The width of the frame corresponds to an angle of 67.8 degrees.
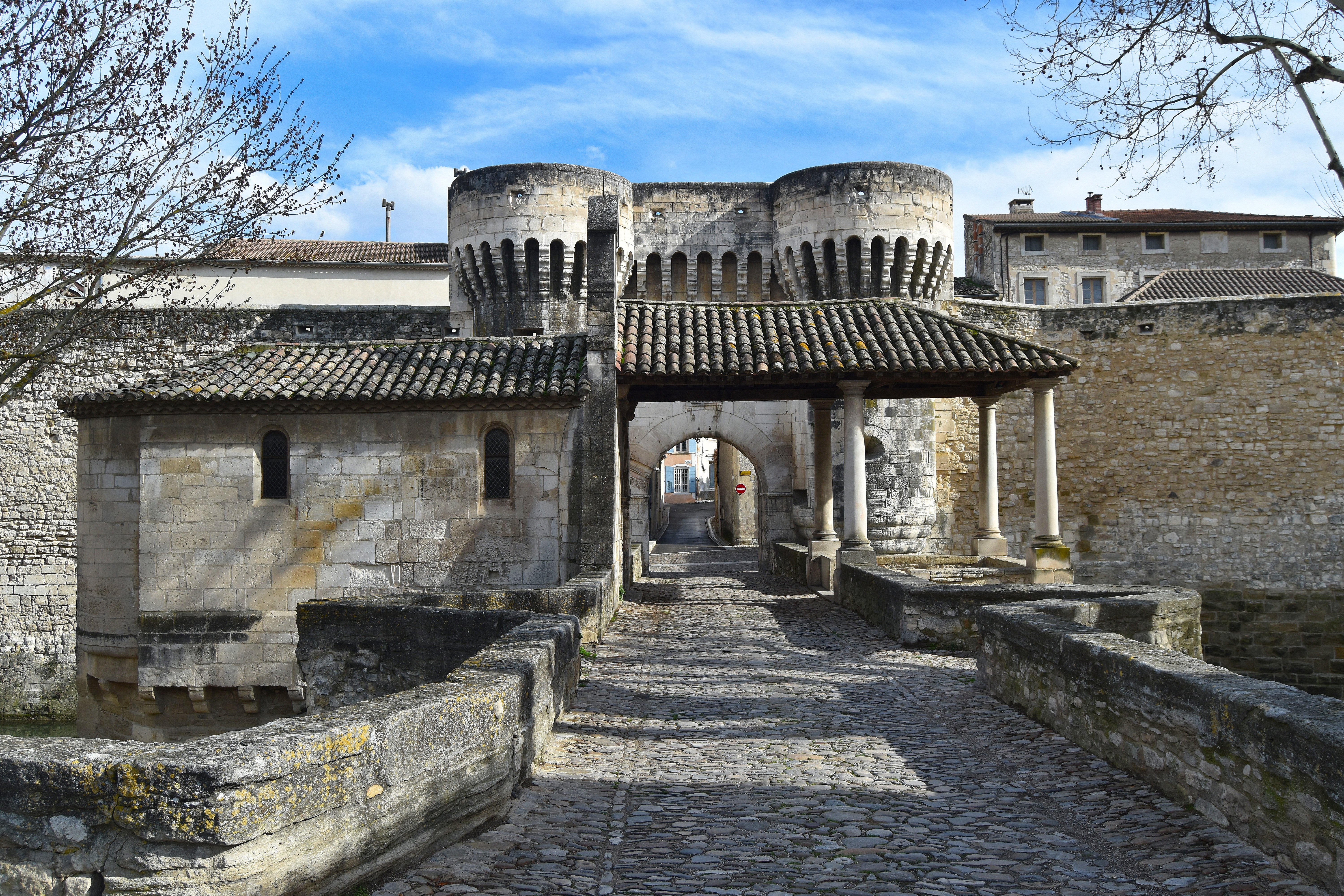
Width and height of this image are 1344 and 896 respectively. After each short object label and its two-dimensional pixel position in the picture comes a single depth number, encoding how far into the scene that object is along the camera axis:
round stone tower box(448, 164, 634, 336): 23.44
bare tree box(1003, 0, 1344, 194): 9.27
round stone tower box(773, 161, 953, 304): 22.78
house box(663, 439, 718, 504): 78.50
